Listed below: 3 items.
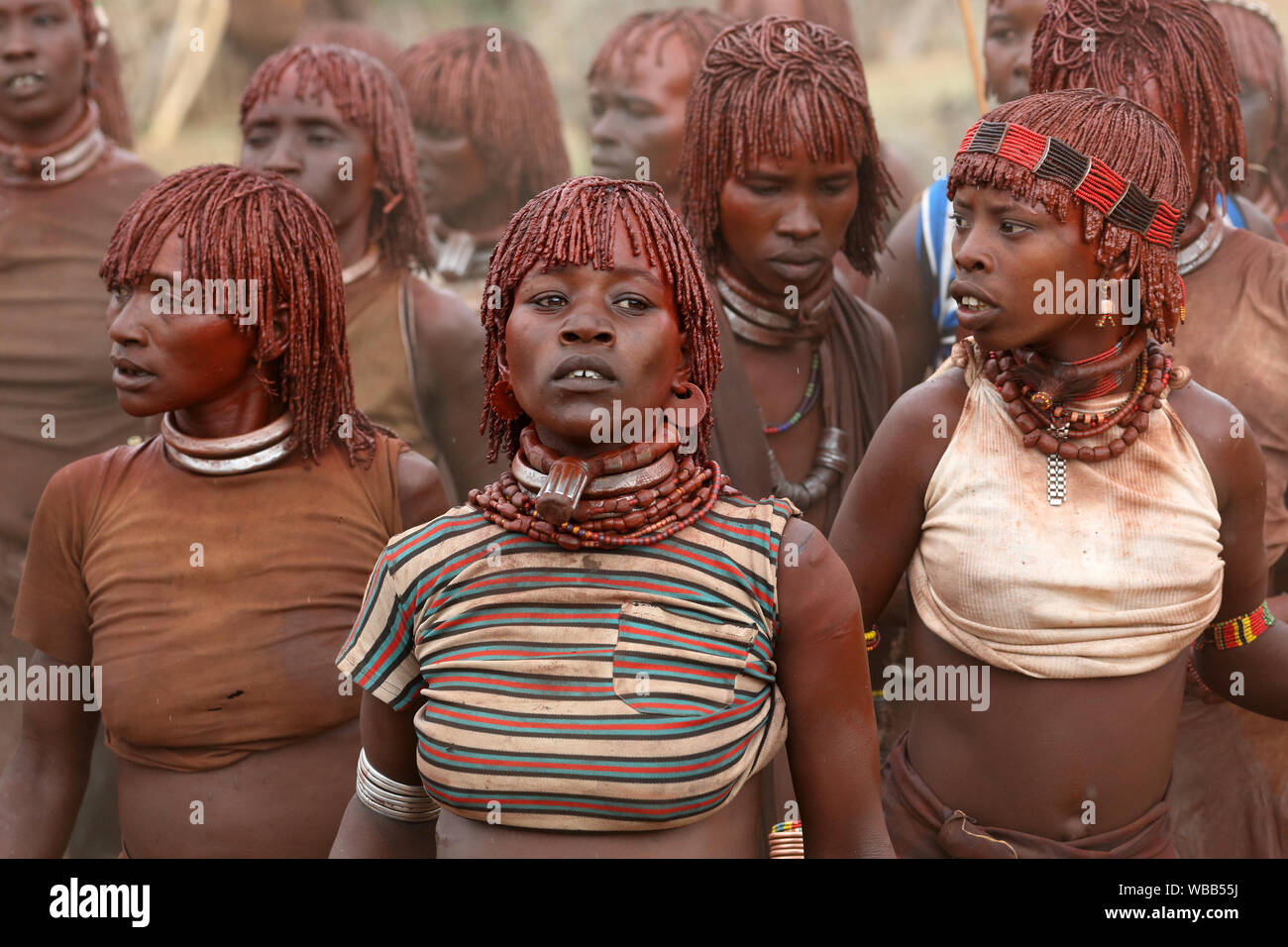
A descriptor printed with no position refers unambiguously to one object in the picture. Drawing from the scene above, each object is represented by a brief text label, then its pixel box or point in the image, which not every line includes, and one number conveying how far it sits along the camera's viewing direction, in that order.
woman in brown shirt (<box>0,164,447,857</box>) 3.09
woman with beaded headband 2.82
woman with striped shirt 2.37
